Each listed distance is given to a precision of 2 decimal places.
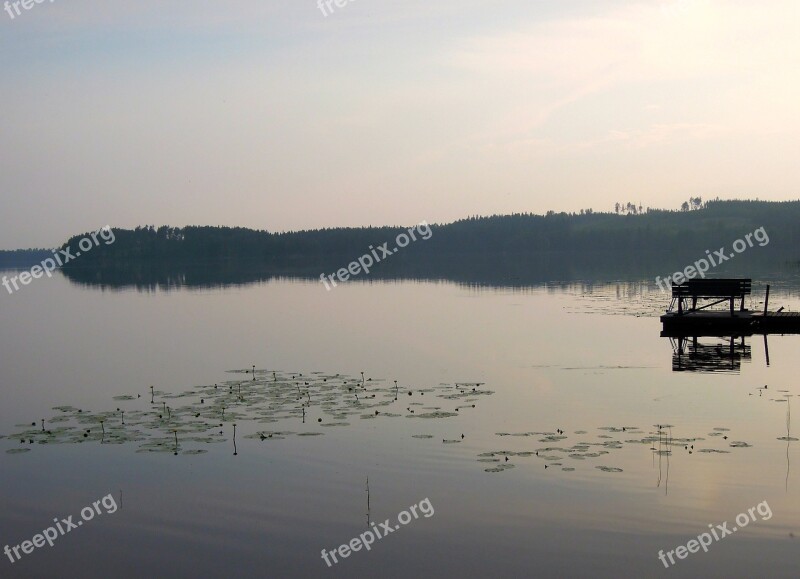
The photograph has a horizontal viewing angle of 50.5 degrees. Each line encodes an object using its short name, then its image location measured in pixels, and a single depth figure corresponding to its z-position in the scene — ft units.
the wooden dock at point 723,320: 134.72
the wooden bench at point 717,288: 136.87
